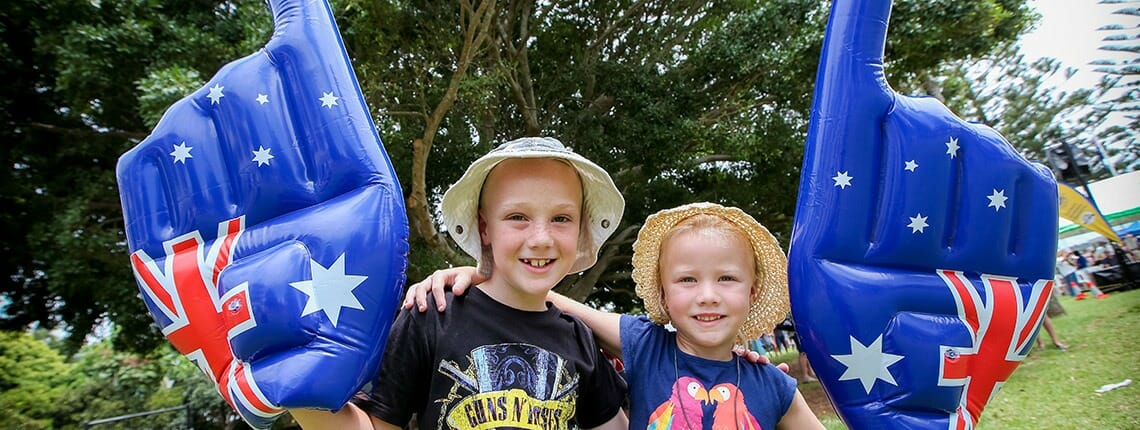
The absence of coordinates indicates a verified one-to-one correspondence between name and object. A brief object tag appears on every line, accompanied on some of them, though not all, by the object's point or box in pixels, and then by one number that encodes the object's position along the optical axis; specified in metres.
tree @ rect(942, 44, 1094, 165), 18.47
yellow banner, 7.95
